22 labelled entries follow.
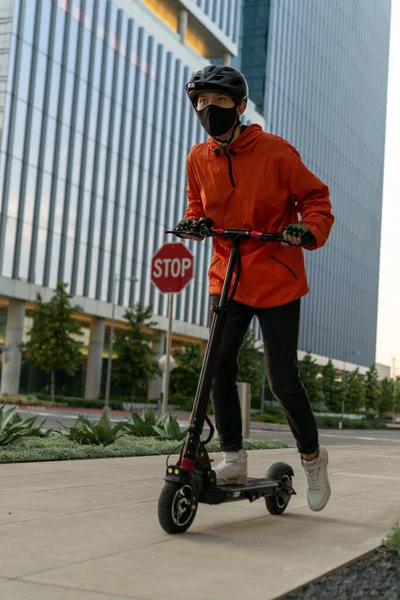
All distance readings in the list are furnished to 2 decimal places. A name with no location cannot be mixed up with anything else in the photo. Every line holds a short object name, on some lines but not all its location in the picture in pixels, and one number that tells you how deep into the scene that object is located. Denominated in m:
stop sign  12.14
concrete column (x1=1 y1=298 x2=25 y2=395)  41.03
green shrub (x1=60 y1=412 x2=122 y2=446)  8.62
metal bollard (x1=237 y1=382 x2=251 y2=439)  12.10
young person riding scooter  4.07
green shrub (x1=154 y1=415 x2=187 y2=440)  10.38
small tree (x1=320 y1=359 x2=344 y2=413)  63.91
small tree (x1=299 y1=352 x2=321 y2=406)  56.48
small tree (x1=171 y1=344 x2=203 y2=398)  45.59
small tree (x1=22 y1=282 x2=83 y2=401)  37.91
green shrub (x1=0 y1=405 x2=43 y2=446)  7.86
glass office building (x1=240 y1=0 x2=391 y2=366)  76.00
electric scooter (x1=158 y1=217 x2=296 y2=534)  3.60
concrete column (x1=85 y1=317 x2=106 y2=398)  49.19
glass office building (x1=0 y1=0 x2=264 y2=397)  40.25
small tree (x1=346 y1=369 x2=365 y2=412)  67.94
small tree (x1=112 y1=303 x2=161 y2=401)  44.28
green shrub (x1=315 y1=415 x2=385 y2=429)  43.85
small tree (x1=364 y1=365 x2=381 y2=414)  77.19
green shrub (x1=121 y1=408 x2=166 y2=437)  10.55
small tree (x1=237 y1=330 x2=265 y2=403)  44.41
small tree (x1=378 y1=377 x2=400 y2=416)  76.00
